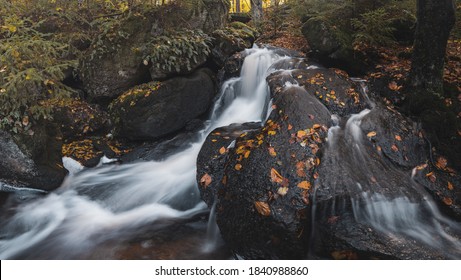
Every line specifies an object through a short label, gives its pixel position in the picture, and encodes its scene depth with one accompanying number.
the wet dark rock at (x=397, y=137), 4.49
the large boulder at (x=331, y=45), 6.61
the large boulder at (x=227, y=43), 7.91
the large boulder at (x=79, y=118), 6.78
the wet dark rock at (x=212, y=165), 4.54
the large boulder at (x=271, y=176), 3.38
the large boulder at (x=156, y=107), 6.67
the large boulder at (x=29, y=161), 5.20
